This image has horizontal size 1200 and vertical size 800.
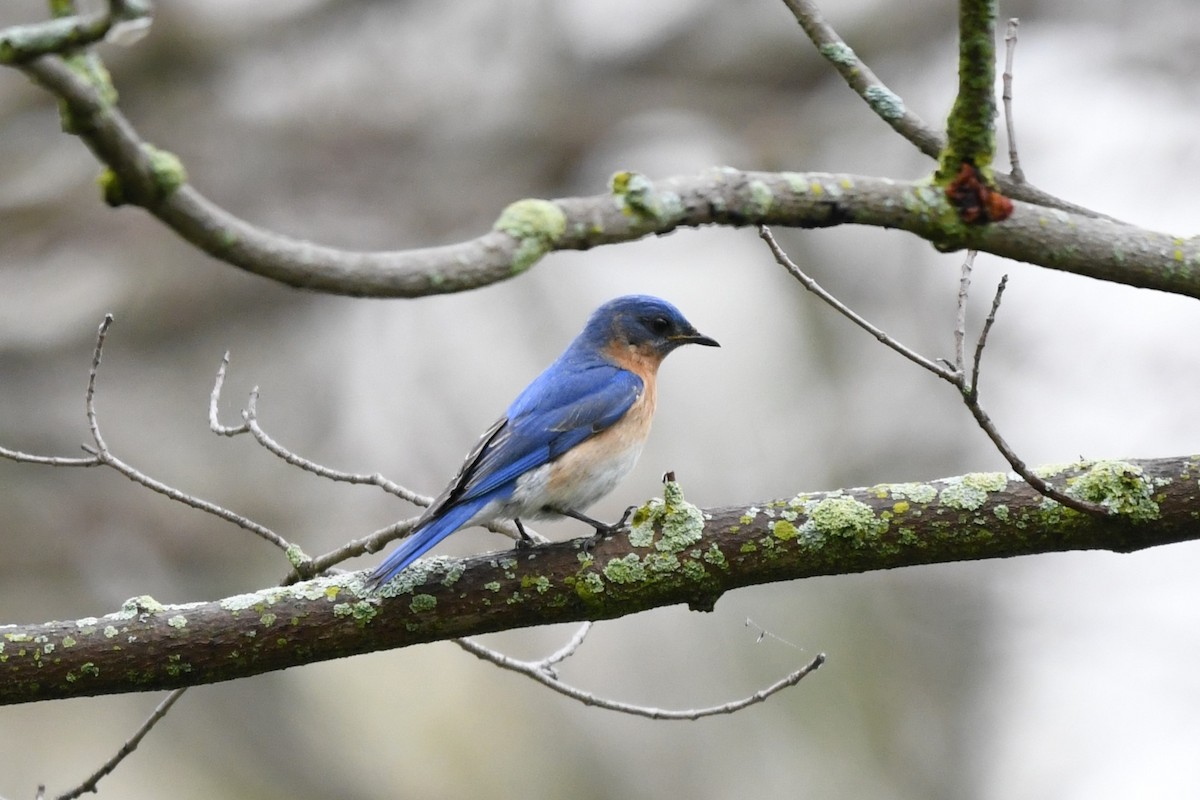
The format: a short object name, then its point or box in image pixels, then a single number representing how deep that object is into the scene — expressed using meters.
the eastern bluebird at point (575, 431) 9.23
